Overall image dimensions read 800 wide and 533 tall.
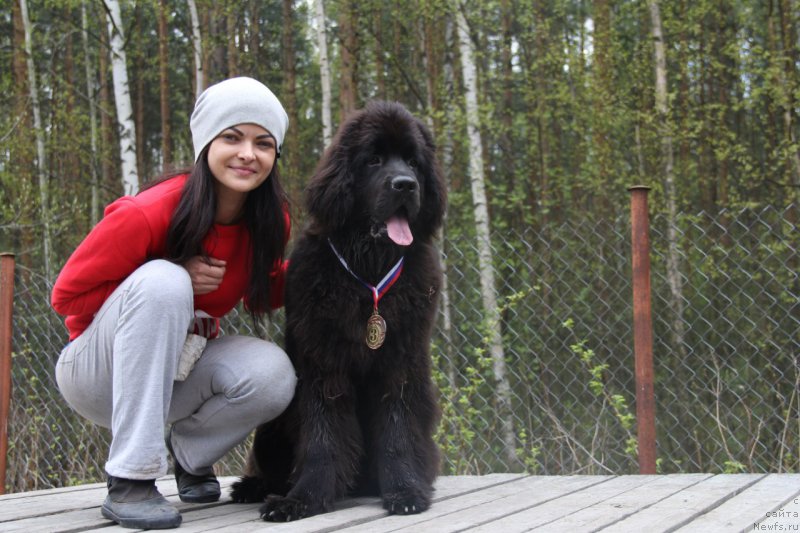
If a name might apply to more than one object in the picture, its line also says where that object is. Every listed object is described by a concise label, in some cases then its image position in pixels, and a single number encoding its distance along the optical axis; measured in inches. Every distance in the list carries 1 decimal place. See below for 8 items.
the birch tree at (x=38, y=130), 401.4
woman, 85.4
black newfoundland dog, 95.9
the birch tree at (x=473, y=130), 350.0
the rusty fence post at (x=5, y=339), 146.7
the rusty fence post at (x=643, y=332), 124.0
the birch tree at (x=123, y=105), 358.9
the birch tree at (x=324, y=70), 365.4
